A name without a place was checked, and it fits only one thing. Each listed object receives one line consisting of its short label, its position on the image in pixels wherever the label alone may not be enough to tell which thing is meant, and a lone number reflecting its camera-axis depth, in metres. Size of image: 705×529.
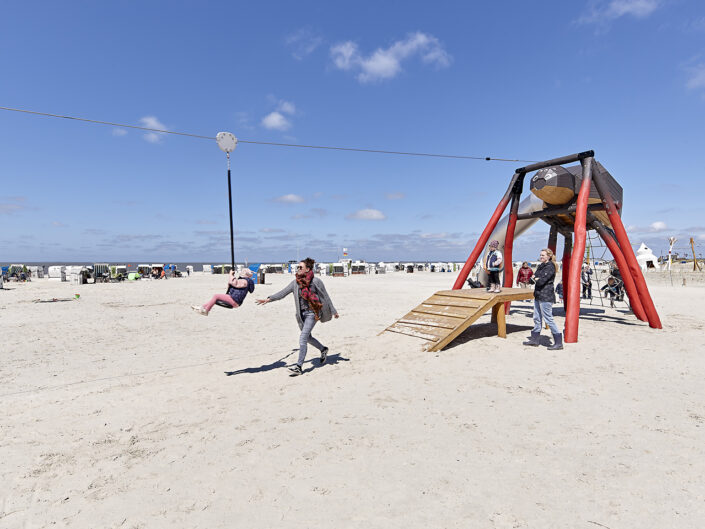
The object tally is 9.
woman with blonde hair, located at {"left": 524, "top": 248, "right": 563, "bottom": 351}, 6.95
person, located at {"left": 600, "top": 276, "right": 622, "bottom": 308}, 14.19
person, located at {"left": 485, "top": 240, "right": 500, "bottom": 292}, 8.91
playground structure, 8.15
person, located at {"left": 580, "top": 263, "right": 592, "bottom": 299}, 15.71
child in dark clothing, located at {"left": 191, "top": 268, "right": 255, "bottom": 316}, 5.95
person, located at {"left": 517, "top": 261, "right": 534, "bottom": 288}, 12.70
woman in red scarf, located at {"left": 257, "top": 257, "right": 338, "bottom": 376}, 5.88
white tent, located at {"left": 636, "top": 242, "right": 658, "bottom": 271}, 45.90
